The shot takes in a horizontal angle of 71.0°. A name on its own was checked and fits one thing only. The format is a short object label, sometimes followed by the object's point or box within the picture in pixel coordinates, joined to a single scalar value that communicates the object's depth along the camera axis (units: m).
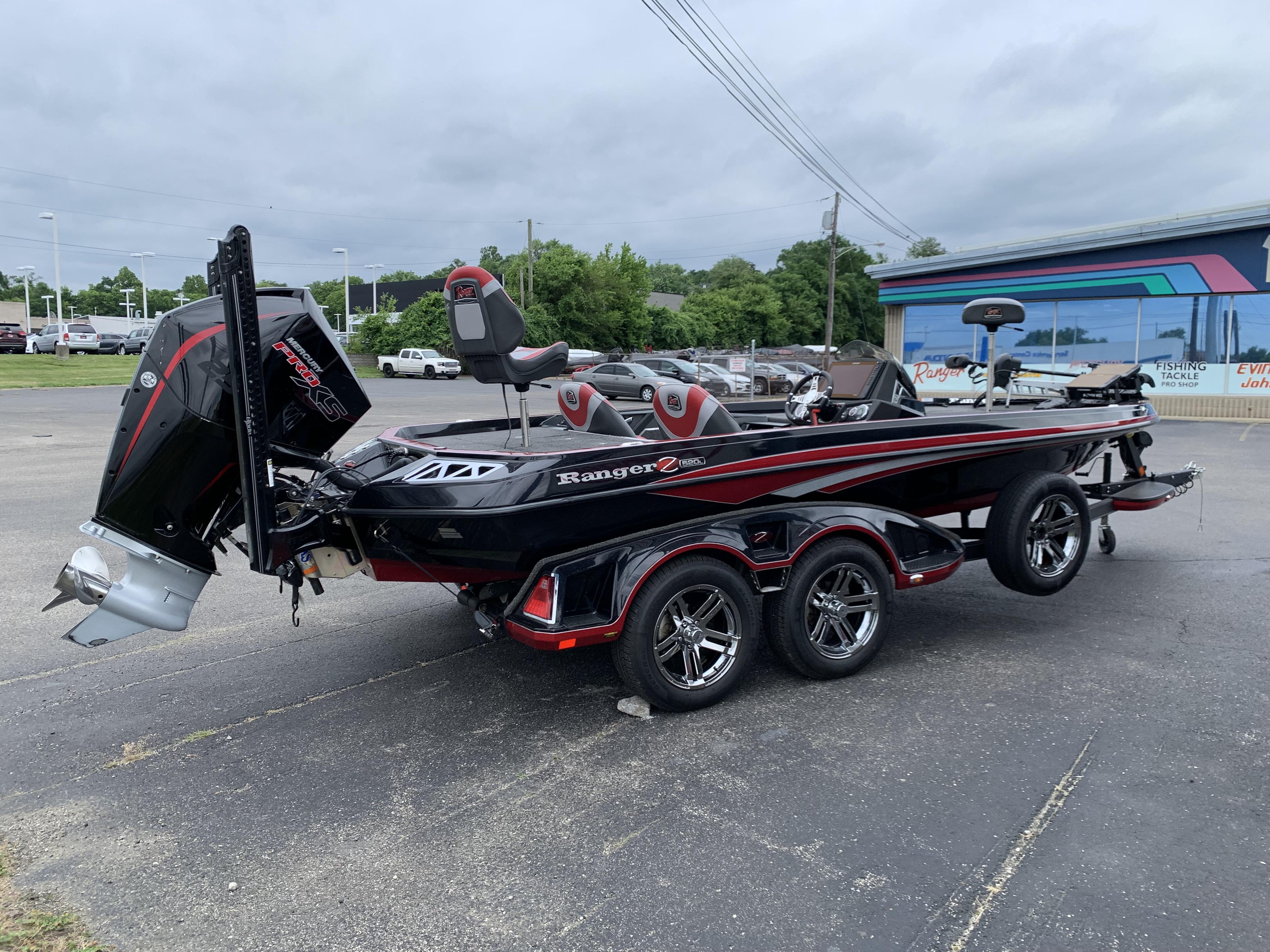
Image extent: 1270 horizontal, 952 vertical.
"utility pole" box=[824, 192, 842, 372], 38.06
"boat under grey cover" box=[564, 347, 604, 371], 40.38
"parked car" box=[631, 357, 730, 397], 32.06
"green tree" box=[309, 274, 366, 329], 81.25
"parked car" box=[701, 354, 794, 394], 33.25
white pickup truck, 42.19
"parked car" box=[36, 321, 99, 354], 46.47
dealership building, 22.95
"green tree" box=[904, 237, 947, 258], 102.25
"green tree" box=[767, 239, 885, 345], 79.50
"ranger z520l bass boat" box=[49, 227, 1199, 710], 3.45
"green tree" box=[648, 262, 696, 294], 116.06
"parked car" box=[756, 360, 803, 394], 33.22
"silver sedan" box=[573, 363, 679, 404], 32.12
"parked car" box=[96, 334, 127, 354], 48.91
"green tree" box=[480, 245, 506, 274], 72.75
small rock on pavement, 4.01
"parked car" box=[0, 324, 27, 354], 44.50
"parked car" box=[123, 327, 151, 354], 48.25
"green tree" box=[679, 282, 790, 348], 73.31
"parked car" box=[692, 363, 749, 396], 32.38
